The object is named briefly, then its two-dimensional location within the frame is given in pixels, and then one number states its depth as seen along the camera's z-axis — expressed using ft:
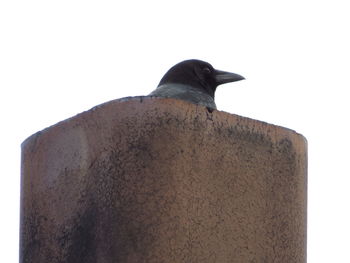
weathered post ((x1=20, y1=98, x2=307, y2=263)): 18.29
